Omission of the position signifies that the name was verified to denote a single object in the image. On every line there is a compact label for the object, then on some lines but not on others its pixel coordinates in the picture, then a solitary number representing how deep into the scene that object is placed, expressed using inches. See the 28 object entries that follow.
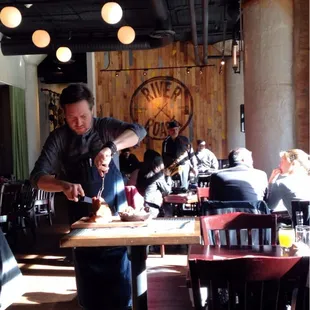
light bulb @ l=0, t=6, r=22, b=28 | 261.9
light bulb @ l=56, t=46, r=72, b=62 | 350.6
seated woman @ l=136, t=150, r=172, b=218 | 242.2
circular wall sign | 528.4
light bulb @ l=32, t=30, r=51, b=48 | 308.2
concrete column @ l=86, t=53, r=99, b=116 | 523.1
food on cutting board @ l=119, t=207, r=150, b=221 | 96.4
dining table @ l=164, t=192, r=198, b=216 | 254.1
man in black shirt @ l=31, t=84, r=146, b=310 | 111.3
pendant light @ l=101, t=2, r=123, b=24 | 259.0
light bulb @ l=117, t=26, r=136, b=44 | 308.8
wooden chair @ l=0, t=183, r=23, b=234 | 231.1
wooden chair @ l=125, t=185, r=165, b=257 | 115.0
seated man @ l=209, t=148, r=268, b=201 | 199.6
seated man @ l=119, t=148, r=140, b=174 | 414.0
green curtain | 463.5
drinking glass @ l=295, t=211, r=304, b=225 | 141.9
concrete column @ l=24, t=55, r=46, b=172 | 515.2
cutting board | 93.8
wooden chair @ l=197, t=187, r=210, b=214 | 231.1
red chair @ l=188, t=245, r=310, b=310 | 103.7
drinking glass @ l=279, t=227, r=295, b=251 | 118.0
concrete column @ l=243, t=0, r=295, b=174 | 236.1
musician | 391.2
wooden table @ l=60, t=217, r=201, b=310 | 83.2
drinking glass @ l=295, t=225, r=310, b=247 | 118.0
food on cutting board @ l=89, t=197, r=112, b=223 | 97.2
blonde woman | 182.9
